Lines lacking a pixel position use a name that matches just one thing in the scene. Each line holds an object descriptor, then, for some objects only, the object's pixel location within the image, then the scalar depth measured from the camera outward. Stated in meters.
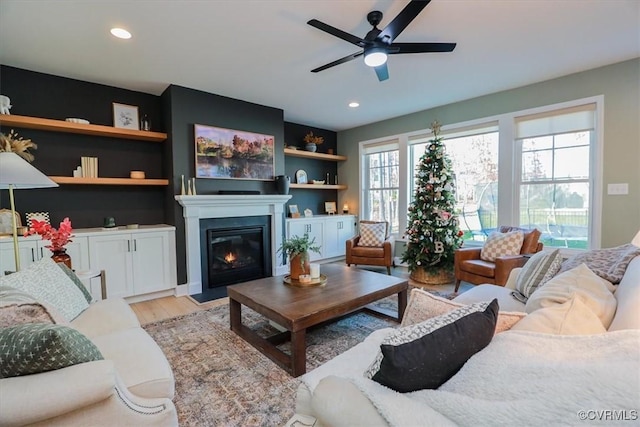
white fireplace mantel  3.84
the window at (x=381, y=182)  5.63
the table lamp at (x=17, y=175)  1.96
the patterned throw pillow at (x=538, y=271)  2.05
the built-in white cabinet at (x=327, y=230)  5.25
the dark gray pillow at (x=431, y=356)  0.83
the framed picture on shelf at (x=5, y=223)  3.03
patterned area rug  1.71
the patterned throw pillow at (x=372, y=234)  4.91
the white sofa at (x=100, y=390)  0.93
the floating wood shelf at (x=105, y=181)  3.32
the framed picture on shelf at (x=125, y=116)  3.71
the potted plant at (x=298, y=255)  2.76
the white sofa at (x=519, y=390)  0.60
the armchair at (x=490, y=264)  3.20
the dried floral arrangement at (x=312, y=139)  5.68
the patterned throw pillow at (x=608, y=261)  1.63
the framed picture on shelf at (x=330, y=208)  6.32
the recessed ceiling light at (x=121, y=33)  2.50
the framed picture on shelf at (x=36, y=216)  3.22
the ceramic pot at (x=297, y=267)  2.79
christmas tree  4.22
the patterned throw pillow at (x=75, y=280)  2.13
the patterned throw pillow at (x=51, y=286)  1.66
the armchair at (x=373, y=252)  4.60
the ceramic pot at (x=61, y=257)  2.38
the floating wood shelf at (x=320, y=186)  5.60
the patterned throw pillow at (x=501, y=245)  3.49
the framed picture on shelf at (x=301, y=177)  5.86
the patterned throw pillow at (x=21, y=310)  1.21
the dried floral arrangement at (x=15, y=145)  2.83
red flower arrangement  2.27
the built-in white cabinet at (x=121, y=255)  3.00
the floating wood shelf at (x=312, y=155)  5.28
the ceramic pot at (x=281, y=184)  4.73
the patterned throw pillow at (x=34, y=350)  0.97
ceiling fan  2.11
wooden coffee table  2.04
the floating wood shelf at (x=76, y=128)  3.05
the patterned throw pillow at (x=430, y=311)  1.17
